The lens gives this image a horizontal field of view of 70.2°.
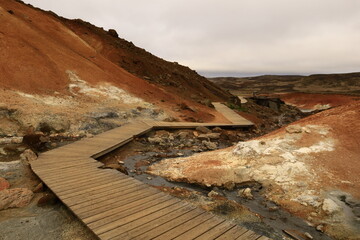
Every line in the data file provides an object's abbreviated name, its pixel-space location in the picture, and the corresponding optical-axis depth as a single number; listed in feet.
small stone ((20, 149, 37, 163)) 25.50
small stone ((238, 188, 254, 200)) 22.59
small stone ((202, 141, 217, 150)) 41.46
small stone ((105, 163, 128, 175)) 25.67
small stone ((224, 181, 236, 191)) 24.17
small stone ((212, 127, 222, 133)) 52.80
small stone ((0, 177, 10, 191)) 20.78
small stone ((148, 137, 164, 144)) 41.88
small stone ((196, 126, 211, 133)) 50.01
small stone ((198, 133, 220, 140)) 46.19
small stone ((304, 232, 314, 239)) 16.89
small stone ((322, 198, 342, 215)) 19.24
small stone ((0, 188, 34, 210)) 18.01
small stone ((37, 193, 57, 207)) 18.52
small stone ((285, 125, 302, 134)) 31.74
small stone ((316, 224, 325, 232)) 17.80
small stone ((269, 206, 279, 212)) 20.56
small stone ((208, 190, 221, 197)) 22.76
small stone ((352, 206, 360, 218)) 18.95
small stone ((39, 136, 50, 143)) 31.45
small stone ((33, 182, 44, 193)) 20.17
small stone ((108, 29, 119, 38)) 113.41
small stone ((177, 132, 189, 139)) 45.81
